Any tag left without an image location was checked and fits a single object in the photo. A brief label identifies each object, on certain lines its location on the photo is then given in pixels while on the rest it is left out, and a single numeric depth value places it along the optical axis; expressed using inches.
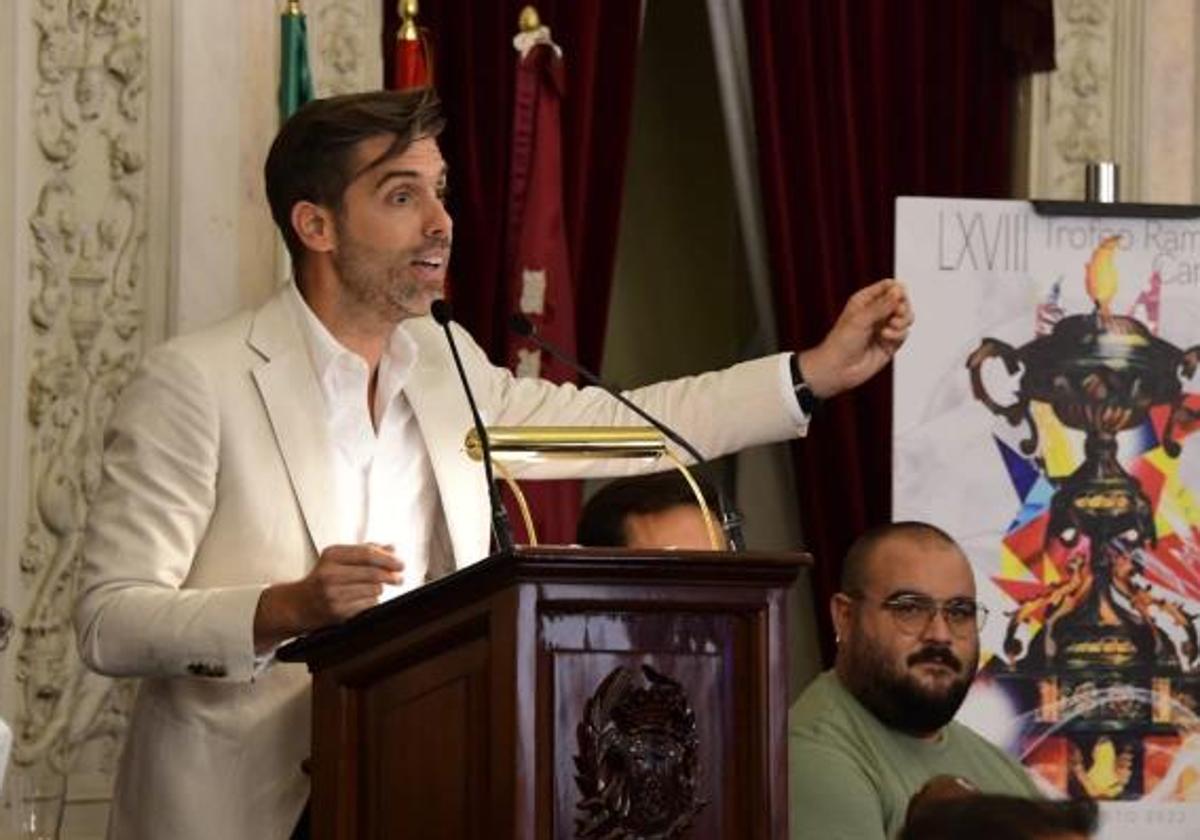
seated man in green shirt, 302.0
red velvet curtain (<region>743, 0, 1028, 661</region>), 480.4
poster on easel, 405.4
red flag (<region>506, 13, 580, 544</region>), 450.6
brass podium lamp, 261.2
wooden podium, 229.3
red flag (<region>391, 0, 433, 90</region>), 426.5
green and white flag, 417.7
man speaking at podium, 276.9
